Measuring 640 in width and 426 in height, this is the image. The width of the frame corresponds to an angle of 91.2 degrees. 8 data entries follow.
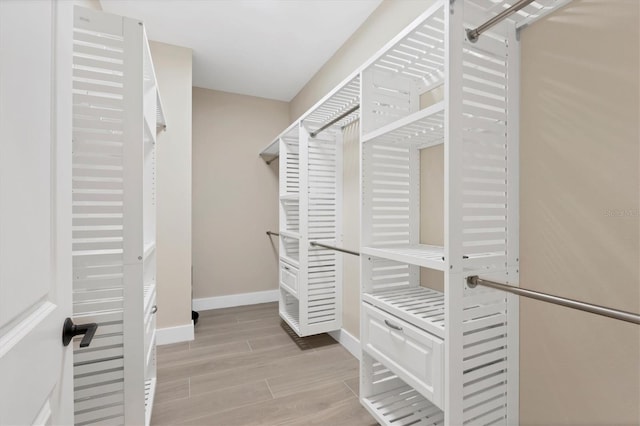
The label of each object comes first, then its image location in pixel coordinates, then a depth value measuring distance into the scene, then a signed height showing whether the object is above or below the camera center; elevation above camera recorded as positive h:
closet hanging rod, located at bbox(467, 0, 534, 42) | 1.04 +0.68
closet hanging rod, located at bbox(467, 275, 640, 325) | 0.79 -0.26
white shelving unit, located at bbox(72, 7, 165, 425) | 1.19 -0.01
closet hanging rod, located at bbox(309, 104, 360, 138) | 2.14 +0.69
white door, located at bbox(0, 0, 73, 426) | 0.48 +0.00
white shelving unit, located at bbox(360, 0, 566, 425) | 1.16 -0.10
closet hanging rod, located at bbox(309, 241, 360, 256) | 2.17 -0.25
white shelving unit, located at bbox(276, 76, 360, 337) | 2.57 -0.09
